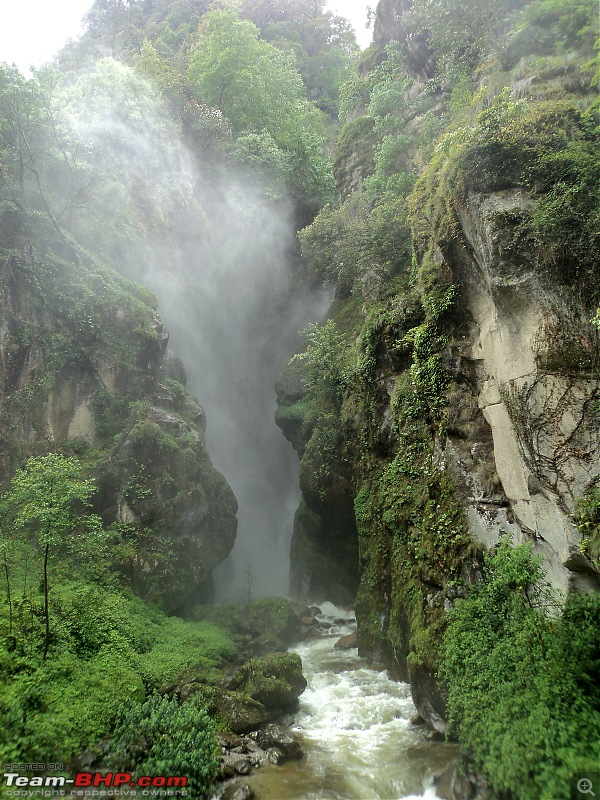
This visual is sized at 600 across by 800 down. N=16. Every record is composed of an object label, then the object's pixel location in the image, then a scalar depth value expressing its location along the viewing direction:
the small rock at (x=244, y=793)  7.02
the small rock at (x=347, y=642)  14.48
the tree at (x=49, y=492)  9.13
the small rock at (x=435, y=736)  8.52
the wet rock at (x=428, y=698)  8.59
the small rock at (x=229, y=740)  8.55
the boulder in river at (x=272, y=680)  10.17
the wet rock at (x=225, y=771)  7.55
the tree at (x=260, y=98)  27.58
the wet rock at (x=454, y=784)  6.61
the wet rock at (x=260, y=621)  14.45
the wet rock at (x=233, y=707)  9.20
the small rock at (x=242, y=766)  7.79
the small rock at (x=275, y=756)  8.20
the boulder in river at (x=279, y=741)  8.46
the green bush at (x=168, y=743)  6.94
